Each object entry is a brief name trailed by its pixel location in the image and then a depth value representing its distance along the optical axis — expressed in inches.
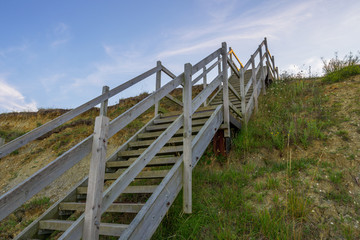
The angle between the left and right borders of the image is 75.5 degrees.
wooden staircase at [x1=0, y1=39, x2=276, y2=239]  73.1
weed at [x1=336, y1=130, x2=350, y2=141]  193.9
